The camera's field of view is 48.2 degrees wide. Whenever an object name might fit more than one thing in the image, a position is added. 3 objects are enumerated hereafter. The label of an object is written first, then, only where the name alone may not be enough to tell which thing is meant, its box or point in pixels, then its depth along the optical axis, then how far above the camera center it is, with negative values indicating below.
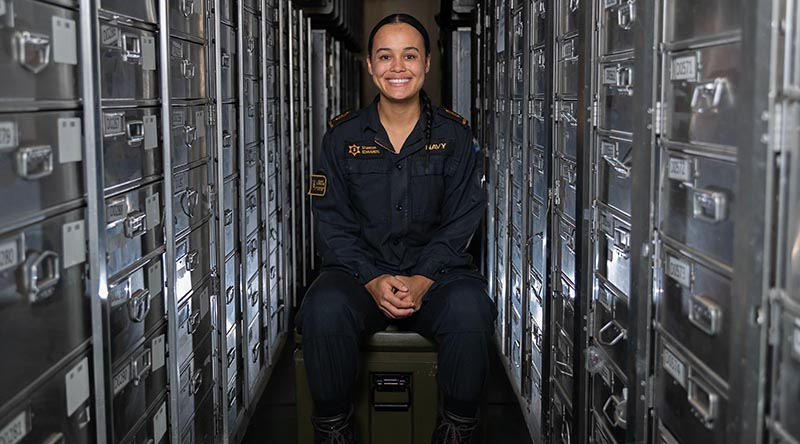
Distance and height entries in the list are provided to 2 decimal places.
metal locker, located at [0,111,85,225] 1.85 -0.09
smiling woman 3.15 -0.44
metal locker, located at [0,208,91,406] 1.85 -0.39
